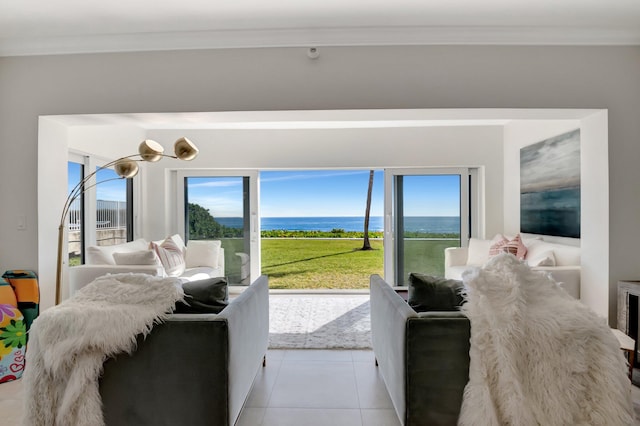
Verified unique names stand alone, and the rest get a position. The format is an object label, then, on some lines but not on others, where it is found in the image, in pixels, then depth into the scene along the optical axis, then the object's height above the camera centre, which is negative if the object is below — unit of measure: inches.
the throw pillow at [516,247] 154.9 -15.9
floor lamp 130.2 +22.5
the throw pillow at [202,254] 187.3 -21.9
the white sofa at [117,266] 135.6 -20.5
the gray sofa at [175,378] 63.1 -29.2
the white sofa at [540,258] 122.5 -19.8
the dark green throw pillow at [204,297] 73.0 -17.6
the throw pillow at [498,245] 163.5 -15.8
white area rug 128.8 -46.9
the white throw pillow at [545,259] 131.4 -18.2
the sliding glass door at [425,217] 207.3 -3.1
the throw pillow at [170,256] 166.2 -20.8
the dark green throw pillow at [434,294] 71.7 -16.8
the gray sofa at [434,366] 63.4 -27.6
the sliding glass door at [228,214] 210.2 -0.8
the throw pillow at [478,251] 177.3 -20.1
